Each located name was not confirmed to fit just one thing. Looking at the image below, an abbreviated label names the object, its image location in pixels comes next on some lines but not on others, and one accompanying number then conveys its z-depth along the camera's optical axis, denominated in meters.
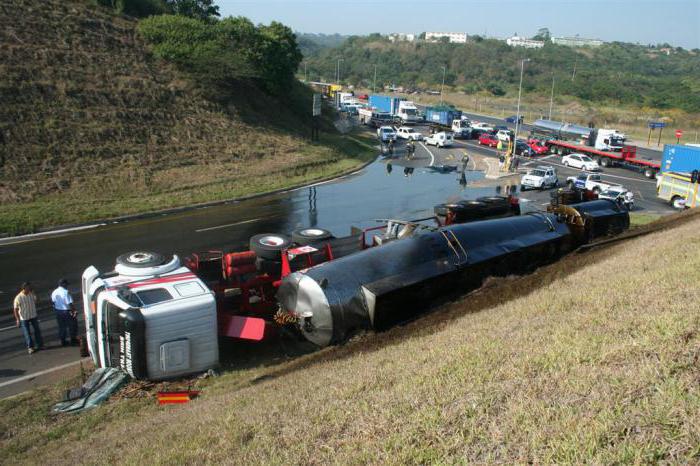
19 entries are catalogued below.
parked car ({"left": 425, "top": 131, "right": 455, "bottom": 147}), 54.78
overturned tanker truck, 10.57
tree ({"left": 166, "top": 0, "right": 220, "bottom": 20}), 62.17
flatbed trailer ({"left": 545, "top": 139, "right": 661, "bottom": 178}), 43.33
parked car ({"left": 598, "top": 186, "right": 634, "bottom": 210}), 30.20
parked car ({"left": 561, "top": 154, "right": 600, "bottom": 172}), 44.53
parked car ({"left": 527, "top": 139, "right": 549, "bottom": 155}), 52.75
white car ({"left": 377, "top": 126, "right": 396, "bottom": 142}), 56.48
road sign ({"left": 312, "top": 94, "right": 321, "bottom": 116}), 44.91
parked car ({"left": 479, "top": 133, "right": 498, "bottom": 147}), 57.37
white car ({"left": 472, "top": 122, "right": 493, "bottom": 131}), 63.38
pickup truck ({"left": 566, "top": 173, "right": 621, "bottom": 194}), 33.91
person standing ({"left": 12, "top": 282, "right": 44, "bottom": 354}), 12.68
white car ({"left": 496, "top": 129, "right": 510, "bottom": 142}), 55.62
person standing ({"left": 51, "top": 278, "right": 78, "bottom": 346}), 13.03
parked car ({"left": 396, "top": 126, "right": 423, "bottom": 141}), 58.31
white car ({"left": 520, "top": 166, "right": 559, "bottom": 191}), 35.34
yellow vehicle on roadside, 29.47
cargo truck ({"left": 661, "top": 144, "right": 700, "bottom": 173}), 38.09
